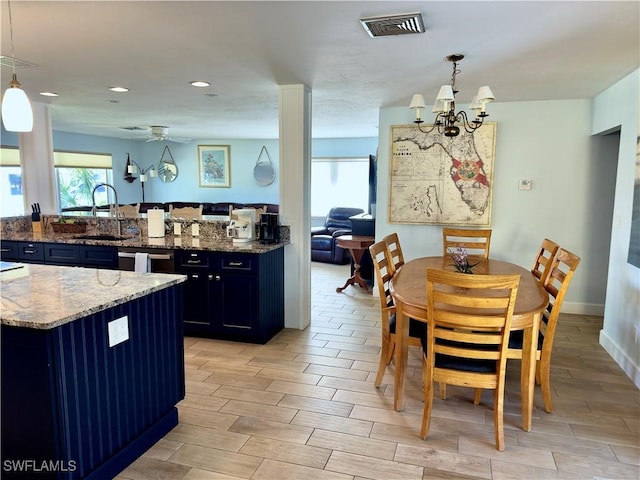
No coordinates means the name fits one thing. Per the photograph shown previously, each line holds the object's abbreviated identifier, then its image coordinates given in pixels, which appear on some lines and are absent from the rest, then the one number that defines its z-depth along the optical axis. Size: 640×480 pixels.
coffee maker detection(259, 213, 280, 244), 3.99
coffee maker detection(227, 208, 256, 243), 4.05
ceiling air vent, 2.24
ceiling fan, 7.02
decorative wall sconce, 9.00
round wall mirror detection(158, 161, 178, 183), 9.80
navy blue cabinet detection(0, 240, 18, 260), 4.30
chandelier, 2.86
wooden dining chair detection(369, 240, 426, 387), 2.95
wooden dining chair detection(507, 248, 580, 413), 2.61
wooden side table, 5.65
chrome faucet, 4.59
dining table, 2.42
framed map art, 4.79
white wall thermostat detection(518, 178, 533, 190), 4.73
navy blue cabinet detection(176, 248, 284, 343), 3.71
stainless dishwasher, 3.88
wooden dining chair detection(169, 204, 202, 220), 4.45
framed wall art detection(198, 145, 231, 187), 9.56
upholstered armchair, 7.54
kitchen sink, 4.41
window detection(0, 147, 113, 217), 6.45
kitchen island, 1.76
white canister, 4.35
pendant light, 2.02
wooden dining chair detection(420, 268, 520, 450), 2.19
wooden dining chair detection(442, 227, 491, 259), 4.25
